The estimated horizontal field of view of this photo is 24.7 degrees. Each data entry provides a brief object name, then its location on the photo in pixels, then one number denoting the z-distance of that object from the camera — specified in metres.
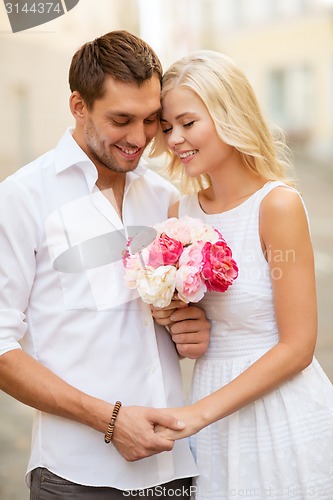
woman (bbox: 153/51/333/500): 2.32
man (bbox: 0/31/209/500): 2.32
